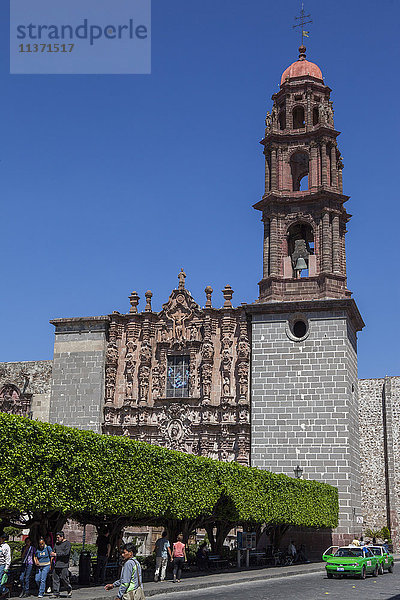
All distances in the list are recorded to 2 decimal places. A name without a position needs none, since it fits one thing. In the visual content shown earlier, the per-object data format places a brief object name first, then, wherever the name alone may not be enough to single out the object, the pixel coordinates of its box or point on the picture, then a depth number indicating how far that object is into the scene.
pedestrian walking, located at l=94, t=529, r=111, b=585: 21.05
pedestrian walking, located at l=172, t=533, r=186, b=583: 21.67
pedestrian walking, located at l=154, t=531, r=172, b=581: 21.88
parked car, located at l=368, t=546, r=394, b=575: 26.02
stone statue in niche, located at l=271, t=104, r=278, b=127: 37.84
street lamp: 30.48
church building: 32.72
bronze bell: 34.97
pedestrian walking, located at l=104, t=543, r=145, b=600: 10.75
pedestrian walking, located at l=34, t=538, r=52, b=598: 17.30
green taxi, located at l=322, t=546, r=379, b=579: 23.69
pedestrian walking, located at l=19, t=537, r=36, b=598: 17.72
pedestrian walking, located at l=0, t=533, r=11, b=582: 16.28
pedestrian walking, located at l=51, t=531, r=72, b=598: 17.52
